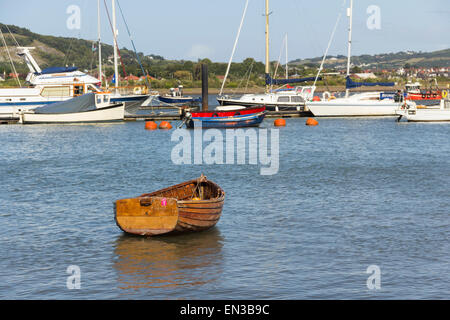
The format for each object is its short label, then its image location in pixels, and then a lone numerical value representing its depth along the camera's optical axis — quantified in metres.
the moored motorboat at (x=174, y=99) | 90.25
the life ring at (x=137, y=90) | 72.19
